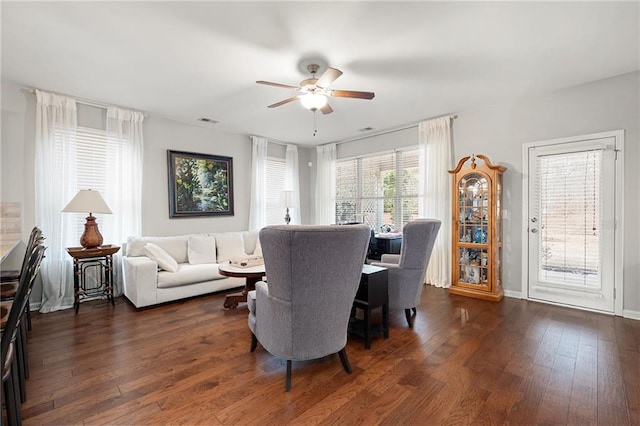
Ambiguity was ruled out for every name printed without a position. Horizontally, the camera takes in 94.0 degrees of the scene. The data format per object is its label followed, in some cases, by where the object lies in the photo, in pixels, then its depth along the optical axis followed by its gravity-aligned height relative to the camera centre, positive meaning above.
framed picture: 4.82 +0.46
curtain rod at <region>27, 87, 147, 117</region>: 3.88 +1.46
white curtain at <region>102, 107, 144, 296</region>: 4.16 +0.52
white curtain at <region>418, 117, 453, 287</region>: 4.67 +0.41
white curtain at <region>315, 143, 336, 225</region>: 6.49 +0.59
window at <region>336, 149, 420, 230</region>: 5.34 +0.42
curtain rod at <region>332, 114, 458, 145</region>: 4.62 +1.47
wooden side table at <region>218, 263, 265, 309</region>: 3.44 -0.73
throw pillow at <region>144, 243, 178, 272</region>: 3.87 -0.59
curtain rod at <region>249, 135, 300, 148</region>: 6.09 +1.46
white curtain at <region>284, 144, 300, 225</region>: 6.48 +0.78
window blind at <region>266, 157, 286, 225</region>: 6.20 +0.49
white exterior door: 3.43 -0.16
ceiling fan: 2.79 +1.18
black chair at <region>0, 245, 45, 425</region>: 1.31 -0.60
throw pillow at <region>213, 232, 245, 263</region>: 4.78 -0.57
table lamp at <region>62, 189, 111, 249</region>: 3.50 +0.04
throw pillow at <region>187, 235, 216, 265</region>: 4.45 -0.58
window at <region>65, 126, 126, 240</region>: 3.95 +0.65
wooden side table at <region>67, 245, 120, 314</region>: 3.60 -0.74
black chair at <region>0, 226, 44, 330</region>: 2.41 -0.64
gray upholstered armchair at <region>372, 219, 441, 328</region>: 2.96 -0.57
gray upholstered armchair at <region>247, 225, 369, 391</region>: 1.85 -0.51
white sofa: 3.65 -0.74
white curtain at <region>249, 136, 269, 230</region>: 5.78 +0.54
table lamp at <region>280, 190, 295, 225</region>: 5.59 +0.23
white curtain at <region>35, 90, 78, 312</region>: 3.61 +0.33
